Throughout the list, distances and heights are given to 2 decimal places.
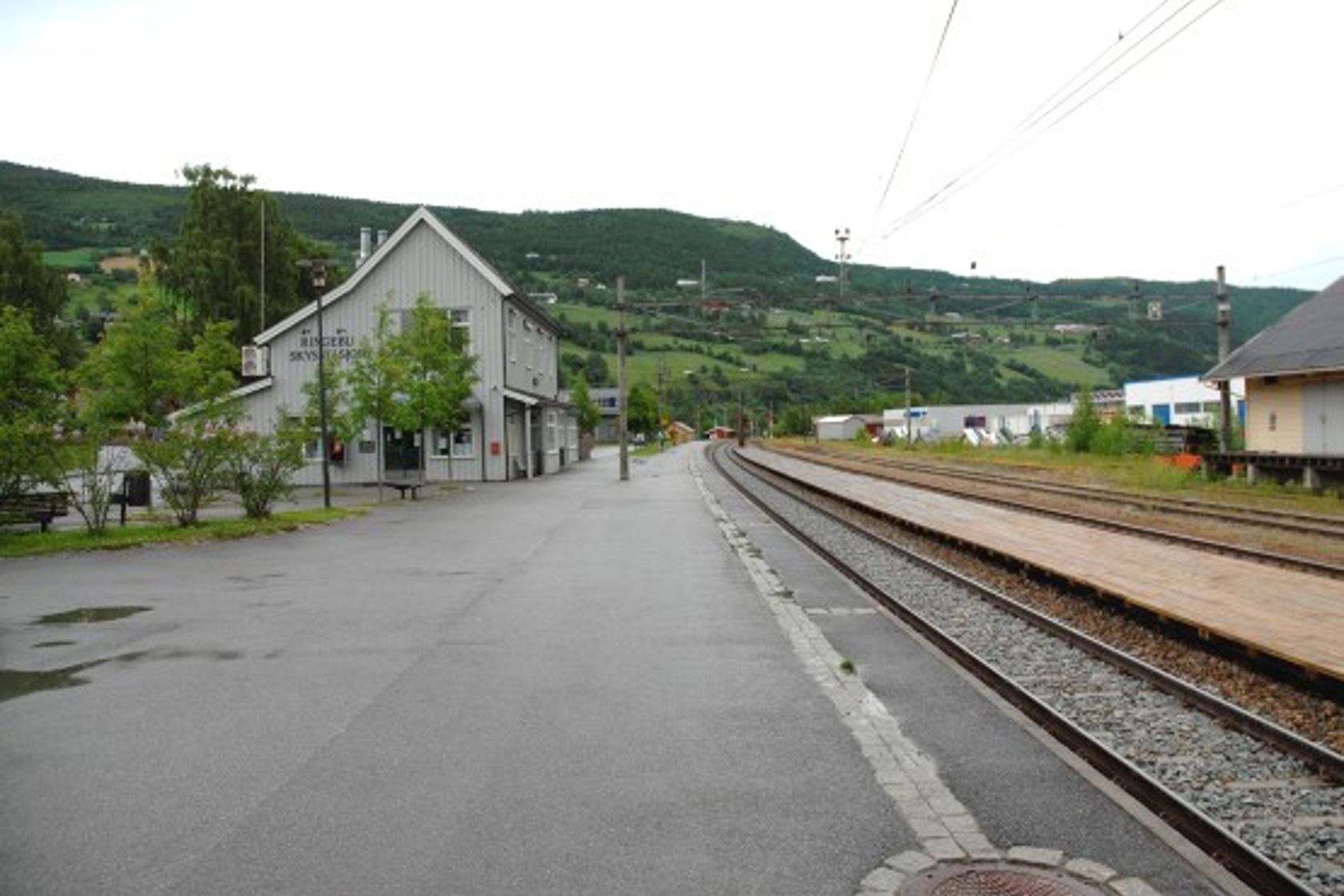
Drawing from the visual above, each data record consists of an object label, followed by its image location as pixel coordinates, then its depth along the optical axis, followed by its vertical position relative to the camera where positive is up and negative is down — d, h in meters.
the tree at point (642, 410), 113.44 +3.82
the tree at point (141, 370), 18.48 +1.54
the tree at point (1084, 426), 47.09 +0.31
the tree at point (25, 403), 17.59 +0.97
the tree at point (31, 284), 52.56 +8.90
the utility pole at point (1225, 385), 31.58 +1.32
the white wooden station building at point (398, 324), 37.59 +3.82
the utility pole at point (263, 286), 50.78 +8.31
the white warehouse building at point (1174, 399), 72.00 +2.23
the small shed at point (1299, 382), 27.00 +1.20
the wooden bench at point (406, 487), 28.02 -0.95
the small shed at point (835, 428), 128.50 +1.36
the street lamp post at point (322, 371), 25.03 +2.01
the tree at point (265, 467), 20.67 -0.23
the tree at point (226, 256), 52.75 +10.14
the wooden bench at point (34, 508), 18.25 -0.82
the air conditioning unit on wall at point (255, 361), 36.76 +3.27
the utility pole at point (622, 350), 38.16 +3.62
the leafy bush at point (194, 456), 19.11 +0.02
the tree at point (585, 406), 78.31 +3.07
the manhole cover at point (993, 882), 3.96 -1.69
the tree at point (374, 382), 28.42 +1.87
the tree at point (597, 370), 137.88 +9.92
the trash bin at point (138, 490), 23.59 -0.75
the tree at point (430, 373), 30.11 +2.36
